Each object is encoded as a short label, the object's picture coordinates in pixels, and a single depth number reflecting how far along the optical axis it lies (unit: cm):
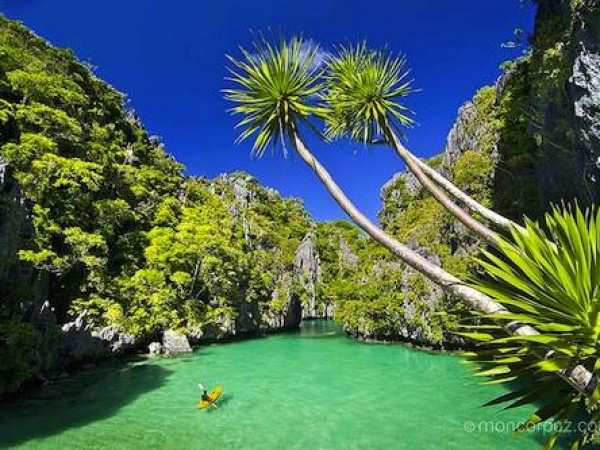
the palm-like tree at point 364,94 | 682
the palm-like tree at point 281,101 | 549
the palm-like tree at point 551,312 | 304
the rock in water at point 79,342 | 1936
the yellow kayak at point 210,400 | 1344
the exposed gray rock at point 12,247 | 1238
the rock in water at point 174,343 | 2509
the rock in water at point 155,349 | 2505
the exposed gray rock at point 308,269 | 5031
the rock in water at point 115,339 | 2148
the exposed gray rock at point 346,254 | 5930
